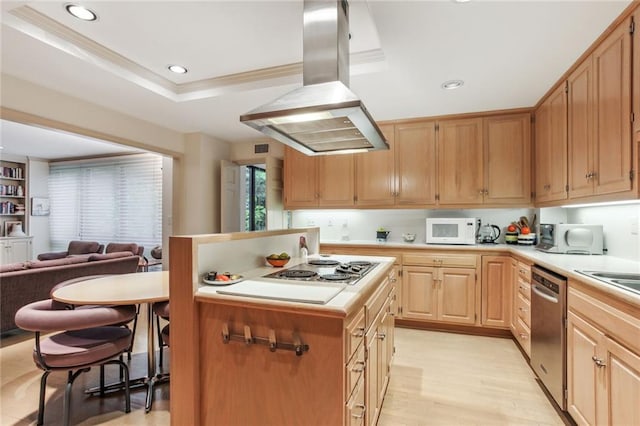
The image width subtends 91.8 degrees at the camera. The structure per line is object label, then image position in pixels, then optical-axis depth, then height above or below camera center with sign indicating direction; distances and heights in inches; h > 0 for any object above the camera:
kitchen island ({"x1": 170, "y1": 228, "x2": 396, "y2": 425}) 50.2 -23.9
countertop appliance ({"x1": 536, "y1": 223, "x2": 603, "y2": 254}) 104.1 -9.2
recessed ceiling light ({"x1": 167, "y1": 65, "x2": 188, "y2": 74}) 106.8 +50.7
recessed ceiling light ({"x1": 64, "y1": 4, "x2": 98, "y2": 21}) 76.6 +50.9
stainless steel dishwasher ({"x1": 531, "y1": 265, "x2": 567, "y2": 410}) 78.4 -32.8
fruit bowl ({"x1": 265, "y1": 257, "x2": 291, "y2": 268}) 83.5 -13.2
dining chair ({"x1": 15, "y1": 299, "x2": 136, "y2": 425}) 72.6 -33.0
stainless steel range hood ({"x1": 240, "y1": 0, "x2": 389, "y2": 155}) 61.9 +23.5
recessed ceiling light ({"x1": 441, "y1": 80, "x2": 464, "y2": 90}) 111.0 +47.0
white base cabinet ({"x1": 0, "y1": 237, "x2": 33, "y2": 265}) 247.8 -30.1
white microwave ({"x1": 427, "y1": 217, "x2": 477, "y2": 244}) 144.3 -8.5
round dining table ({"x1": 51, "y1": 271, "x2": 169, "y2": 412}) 78.8 -22.3
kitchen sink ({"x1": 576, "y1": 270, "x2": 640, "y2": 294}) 68.0 -14.9
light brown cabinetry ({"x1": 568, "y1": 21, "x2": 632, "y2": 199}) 74.2 +25.3
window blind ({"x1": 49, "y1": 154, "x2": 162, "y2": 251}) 236.1 +10.2
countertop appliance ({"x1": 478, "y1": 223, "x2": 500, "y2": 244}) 151.0 -10.6
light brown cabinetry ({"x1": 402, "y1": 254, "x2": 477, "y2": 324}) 134.5 -33.7
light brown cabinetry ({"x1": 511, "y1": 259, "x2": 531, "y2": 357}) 106.7 -34.1
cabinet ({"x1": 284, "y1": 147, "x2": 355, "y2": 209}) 165.6 +17.9
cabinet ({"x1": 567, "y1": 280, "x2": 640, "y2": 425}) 53.6 -29.5
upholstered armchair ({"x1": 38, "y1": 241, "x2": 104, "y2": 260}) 237.9 -28.7
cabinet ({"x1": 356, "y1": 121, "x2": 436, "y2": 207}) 151.1 +21.5
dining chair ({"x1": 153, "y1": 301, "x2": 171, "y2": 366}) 89.3 -30.3
